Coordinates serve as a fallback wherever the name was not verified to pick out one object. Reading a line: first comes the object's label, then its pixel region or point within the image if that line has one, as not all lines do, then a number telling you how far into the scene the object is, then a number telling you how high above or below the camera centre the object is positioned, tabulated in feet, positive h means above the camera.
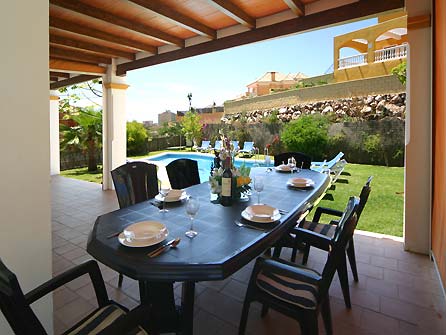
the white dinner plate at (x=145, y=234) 4.67 -1.33
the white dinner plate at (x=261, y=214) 5.74 -1.19
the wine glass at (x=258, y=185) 7.39 -0.67
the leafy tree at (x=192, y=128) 52.34 +6.33
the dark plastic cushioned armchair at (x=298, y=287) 4.88 -2.43
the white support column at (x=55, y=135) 27.06 +2.70
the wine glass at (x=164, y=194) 6.60 -0.85
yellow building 43.96 +19.56
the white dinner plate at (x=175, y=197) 7.21 -0.97
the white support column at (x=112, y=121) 20.42 +3.06
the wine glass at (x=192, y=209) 5.33 -0.94
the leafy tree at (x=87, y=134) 29.27 +3.02
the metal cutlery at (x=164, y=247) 4.41 -1.46
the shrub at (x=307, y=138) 32.48 +2.61
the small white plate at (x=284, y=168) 11.41 -0.33
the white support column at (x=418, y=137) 9.61 +0.83
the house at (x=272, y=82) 86.43 +25.81
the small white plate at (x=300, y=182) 8.78 -0.73
